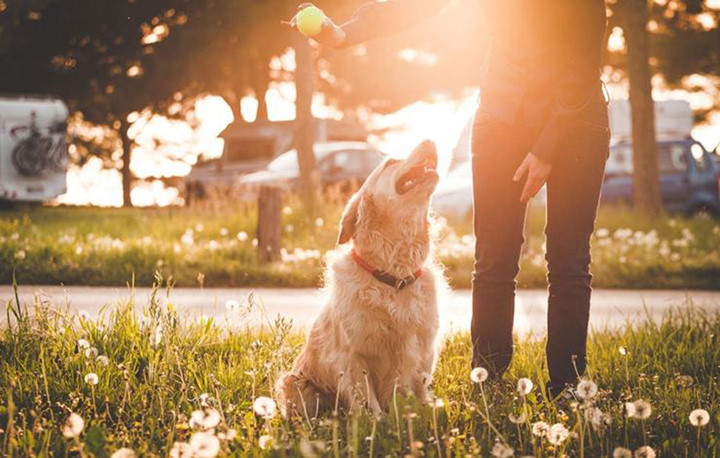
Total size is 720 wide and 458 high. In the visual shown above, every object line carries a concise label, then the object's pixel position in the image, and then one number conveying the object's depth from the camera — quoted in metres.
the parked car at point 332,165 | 17.30
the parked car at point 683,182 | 17.25
